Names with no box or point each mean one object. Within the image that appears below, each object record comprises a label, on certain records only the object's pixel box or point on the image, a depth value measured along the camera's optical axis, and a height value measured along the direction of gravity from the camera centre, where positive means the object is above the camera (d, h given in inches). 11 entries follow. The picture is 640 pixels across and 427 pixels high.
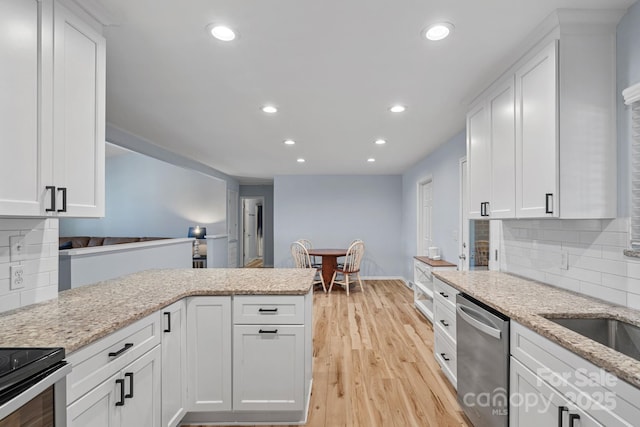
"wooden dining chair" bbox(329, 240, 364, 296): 223.0 -30.6
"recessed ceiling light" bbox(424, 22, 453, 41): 65.1 +39.0
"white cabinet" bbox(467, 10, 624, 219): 65.4 +21.7
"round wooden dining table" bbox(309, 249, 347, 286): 228.1 -33.8
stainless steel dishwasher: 64.2 -32.2
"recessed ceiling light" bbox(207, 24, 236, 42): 66.2 +39.0
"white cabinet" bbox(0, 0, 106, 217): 47.8 +17.7
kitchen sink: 55.3 -20.2
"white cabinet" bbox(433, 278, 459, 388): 93.7 -34.7
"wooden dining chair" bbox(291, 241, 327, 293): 223.2 -27.5
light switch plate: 61.7 -6.2
